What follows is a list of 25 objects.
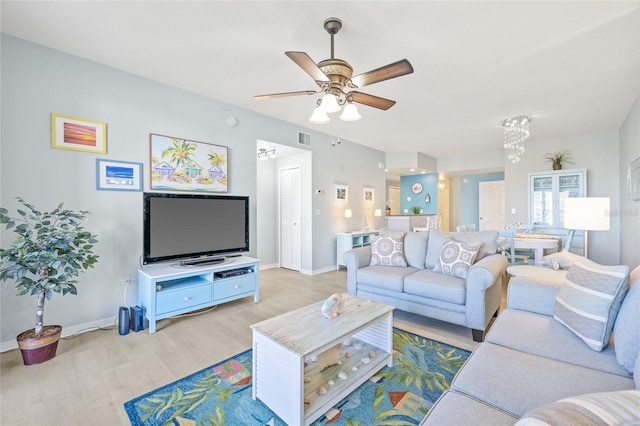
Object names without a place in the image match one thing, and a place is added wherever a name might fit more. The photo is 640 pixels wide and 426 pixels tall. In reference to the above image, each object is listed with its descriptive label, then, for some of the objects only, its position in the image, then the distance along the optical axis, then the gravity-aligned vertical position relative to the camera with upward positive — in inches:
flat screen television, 115.2 -6.4
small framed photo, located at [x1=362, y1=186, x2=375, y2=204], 245.3 +15.2
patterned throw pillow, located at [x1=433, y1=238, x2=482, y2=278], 110.0 -18.4
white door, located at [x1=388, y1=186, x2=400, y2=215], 393.7 +18.2
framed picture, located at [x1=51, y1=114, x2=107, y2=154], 102.0 +29.9
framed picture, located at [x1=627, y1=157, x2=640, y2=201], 133.0 +15.7
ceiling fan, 75.5 +39.0
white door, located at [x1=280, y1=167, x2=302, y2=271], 211.6 -5.3
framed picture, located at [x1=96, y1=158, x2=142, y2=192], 110.9 +15.4
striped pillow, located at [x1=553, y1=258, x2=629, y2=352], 55.7 -18.8
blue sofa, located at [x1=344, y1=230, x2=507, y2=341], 97.5 -27.5
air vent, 188.8 +50.0
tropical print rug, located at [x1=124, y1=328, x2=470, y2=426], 62.8 -45.7
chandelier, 171.5 +53.0
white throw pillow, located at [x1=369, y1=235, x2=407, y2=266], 132.7 -18.9
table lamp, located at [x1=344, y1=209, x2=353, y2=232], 219.8 -0.8
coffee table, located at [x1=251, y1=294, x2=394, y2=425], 60.2 -36.4
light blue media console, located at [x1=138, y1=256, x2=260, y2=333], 107.3 -30.8
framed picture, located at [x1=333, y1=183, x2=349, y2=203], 217.6 +15.1
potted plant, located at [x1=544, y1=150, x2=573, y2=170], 218.2 +40.5
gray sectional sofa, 23.7 -27.8
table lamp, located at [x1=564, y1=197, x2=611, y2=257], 97.4 -1.0
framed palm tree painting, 125.0 +22.7
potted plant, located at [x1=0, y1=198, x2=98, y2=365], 82.9 -15.4
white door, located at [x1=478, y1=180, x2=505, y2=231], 310.7 +7.1
